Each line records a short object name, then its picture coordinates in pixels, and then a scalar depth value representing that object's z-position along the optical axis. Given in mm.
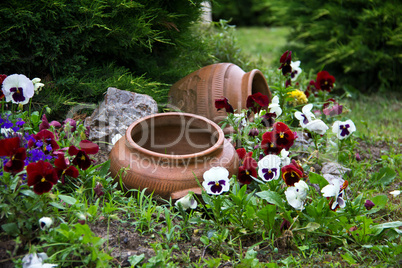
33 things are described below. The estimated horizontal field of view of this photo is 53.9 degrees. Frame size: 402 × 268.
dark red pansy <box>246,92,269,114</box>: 2711
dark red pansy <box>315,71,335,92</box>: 3441
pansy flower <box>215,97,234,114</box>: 2678
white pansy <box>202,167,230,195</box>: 2059
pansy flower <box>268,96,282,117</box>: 2742
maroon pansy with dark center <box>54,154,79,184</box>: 1886
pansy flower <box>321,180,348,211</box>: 2012
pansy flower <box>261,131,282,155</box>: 2340
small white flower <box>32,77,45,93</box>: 2377
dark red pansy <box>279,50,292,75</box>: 3013
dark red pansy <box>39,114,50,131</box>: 2217
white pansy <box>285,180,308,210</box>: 2027
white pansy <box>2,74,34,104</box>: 2131
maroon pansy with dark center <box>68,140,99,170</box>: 1997
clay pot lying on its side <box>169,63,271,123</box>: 3227
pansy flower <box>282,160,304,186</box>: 2084
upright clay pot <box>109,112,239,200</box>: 2252
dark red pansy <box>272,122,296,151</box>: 2322
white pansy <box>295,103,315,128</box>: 2621
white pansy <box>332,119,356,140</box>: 2812
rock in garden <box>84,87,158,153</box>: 2842
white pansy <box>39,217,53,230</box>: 1719
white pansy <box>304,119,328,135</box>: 2522
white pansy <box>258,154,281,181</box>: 2197
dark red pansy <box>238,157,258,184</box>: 2391
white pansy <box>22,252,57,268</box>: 1640
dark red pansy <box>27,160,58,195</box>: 1708
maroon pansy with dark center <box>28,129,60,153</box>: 2029
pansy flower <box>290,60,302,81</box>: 3690
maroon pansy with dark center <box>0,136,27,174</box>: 1711
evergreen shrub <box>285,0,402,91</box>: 4688
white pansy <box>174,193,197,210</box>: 2031
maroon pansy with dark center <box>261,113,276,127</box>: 2693
